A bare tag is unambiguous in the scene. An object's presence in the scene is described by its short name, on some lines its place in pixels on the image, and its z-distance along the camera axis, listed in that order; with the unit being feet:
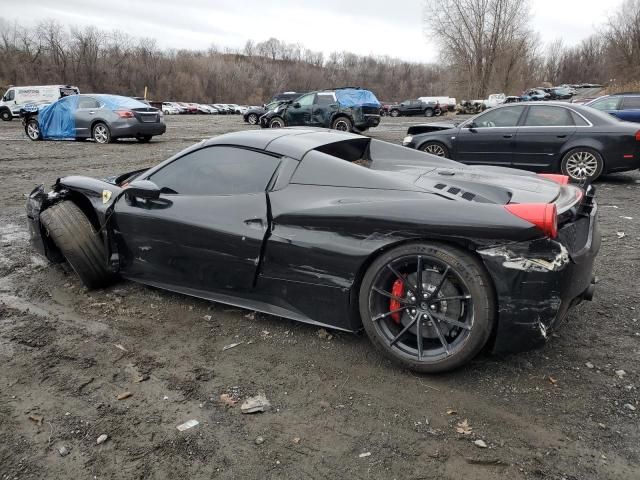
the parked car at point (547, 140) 26.45
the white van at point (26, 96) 89.35
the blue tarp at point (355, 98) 59.06
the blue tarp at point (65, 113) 48.16
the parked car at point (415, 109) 140.87
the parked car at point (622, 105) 41.39
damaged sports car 8.37
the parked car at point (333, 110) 58.03
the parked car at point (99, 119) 47.73
